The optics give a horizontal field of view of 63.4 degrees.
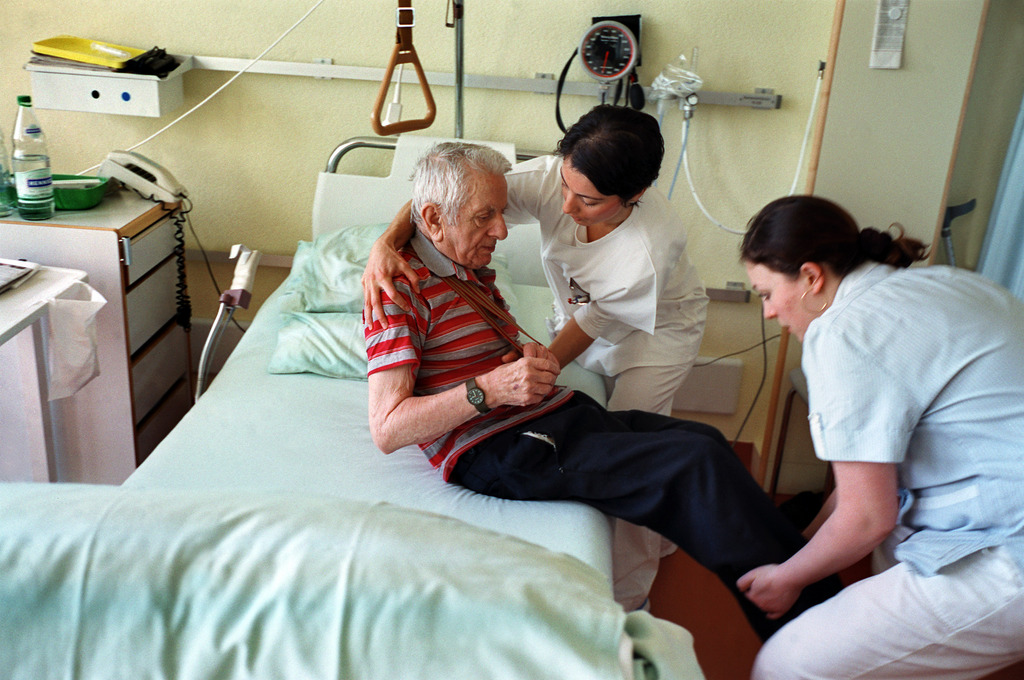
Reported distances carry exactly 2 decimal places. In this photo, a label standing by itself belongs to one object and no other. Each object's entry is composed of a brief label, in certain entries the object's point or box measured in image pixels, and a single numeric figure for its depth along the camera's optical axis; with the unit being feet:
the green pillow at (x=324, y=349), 6.96
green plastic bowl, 7.58
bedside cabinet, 7.22
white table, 6.26
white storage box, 8.10
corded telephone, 8.14
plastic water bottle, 7.14
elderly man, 5.05
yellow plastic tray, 8.05
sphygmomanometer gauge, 8.27
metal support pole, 7.52
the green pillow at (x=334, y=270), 7.61
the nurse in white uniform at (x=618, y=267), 5.52
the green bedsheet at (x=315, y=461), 5.15
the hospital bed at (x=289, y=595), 2.62
